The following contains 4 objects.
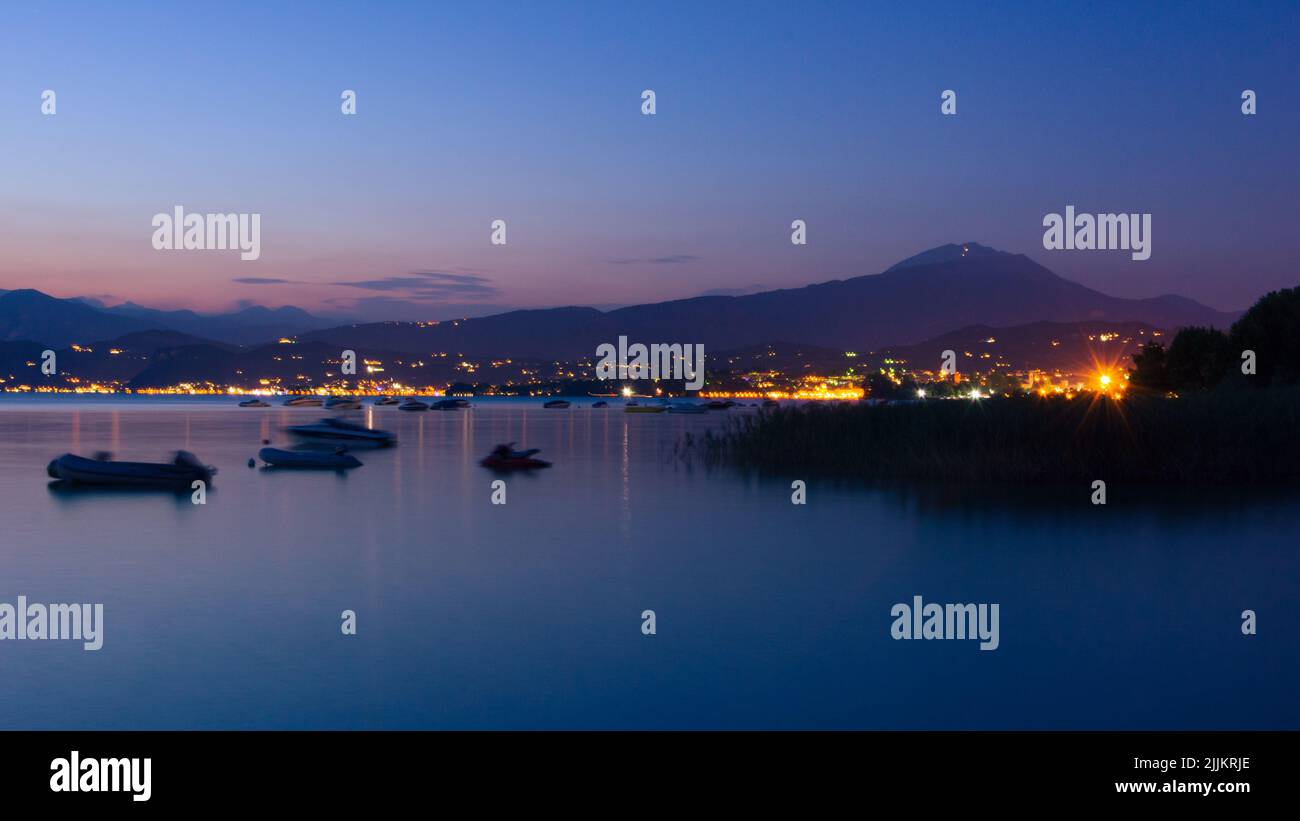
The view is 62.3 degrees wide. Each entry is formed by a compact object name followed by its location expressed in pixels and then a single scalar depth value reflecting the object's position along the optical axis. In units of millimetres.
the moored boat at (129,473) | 27062
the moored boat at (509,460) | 35678
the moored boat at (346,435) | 48031
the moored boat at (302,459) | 34781
